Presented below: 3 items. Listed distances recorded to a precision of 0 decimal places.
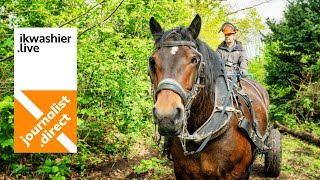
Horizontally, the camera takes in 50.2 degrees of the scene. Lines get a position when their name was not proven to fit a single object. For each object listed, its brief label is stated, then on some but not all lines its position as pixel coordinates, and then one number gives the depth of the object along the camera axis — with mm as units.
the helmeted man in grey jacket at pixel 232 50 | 5317
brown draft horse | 2596
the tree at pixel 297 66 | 13695
